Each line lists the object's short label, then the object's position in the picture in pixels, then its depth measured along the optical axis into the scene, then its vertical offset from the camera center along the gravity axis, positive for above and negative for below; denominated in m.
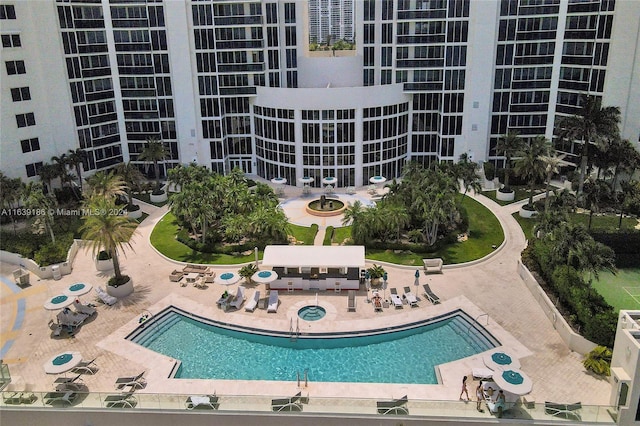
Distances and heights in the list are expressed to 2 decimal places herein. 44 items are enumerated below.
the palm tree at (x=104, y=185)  43.91 -9.73
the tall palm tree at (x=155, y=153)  54.81 -8.80
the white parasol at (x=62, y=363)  26.36 -14.77
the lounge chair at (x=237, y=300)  34.19 -15.24
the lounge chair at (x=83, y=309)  33.50 -15.22
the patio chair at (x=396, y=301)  33.78 -15.20
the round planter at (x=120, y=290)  35.62 -14.94
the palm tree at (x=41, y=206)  40.78 -10.61
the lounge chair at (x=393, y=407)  23.61 -15.30
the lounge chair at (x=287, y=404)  24.17 -15.46
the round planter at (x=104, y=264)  39.66 -14.60
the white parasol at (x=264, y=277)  34.53 -13.87
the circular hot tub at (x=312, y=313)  33.06 -15.71
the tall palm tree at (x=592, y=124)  45.69 -5.57
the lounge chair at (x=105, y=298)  34.78 -15.14
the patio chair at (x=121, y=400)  24.53 -15.39
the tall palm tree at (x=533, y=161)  46.94 -8.87
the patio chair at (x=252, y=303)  33.81 -15.26
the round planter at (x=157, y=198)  54.16 -13.26
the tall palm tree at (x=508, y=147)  52.84 -8.48
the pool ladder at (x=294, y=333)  31.16 -15.81
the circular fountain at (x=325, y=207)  49.38 -13.60
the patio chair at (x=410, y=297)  34.09 -15.25
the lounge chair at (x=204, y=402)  24.30 -15.39
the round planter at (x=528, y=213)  47.94 -13.74
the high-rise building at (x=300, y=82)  51.97 -1.73
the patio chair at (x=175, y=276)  37.97 -15.00
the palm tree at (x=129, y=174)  50.28 -10.15
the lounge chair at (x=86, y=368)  28.03 -15.91
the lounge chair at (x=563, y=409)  23.23 -15.33
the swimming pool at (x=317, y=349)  28.28 -16.30
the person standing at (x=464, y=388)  25.72 -15.88
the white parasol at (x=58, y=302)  31.44 -13.93
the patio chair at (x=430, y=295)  34.47 -15.33
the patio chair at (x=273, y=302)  33.66 -15.28
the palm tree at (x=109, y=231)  34.75 -10.70
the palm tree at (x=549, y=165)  45.66 -8.99
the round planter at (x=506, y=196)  52.25 -13.24
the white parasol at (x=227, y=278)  35.00 -14.14
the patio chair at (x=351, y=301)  33.62 -15.32
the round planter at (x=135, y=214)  49.42 -13.62
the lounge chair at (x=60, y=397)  24.73 -15.33
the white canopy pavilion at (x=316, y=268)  35.94 -14.03
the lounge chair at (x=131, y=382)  27.00 -16.04
